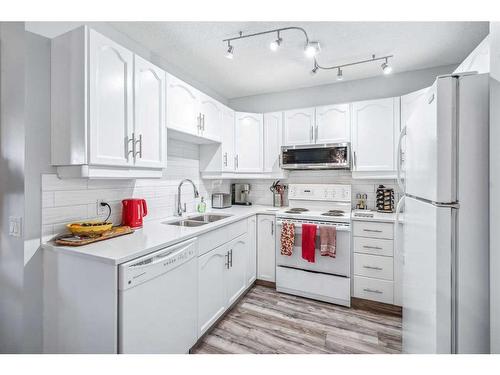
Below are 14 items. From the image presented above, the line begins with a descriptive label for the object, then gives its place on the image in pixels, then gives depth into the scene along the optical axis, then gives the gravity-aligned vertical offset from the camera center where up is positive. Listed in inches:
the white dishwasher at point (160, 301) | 47.9 -26.9
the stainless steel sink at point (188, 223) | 92.6 -15.1
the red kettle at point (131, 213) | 74.4 -9.0
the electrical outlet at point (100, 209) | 69.0 -7.2
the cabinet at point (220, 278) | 72.8 -32.9
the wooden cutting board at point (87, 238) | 53.7 -12.9
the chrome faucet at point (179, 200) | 98.7 -6.4
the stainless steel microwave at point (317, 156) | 107.1 +13.6
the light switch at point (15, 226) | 53.8 -9.6
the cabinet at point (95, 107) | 53.9 +18.8
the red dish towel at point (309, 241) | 96.6 -22.9
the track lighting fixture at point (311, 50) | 73.5 +48.8
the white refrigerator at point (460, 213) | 33.0 -3.8
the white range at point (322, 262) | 94.8 -32.3
